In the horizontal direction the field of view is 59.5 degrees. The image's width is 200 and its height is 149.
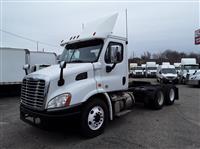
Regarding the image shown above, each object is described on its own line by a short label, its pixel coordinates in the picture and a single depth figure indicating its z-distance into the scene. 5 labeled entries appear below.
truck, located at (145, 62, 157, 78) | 30.45
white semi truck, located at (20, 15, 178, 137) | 3.93
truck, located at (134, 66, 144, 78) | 31.39
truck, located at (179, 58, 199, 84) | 19.43
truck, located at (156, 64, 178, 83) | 19.52
